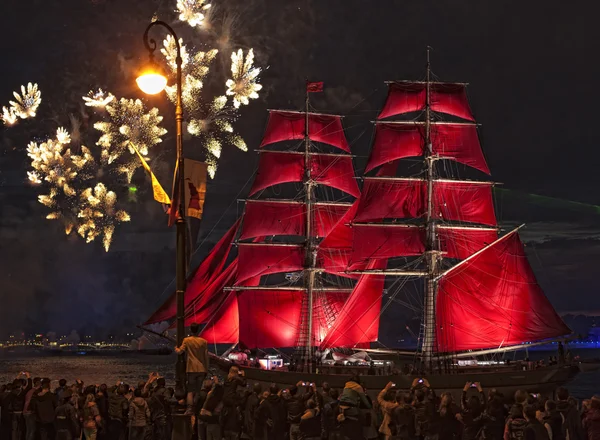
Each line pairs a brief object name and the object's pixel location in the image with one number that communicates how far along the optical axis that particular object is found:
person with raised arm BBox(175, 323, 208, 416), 17.27
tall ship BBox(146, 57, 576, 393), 49.66
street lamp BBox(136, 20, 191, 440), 16.33
